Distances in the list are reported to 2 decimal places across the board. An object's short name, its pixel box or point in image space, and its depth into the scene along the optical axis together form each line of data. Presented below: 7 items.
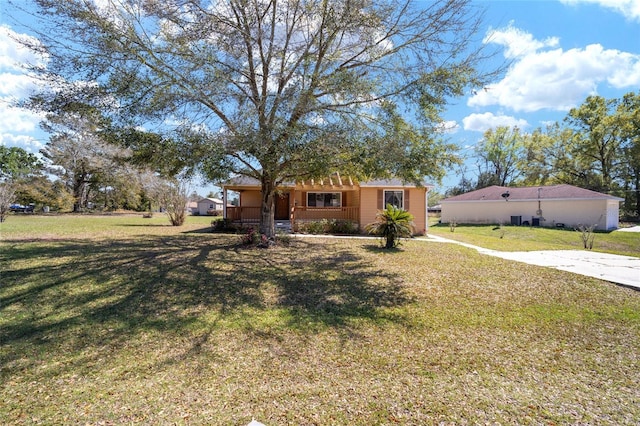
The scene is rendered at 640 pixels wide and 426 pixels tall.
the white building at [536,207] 25.56
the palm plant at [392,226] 12.20
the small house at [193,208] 63.54
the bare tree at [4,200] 19.08
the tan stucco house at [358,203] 18.11
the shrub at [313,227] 16.98
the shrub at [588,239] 15.98
